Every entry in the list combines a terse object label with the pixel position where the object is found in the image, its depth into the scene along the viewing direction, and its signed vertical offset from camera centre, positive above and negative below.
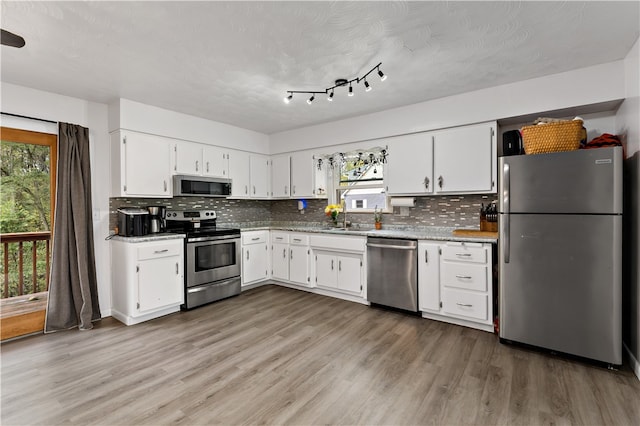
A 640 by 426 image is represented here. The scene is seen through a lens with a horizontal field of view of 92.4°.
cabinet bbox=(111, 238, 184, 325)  3.30 -0.76
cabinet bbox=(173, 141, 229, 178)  3.99 +0.71
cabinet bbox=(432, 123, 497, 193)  3.28 +0.55
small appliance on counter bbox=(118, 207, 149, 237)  3.43 -0.12
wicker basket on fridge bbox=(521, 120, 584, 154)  2.53 +0.60
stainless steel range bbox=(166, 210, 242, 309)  3.77 -0.61
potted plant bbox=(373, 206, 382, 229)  4.31 -0.12
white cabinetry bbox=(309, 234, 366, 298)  3.92 -0.71
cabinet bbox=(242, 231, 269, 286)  4.47 -0.69
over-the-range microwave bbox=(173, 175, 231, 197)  3.88 +0.33
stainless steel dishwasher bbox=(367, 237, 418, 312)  3.47 -0.75
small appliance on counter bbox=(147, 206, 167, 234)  3.67 -0.08
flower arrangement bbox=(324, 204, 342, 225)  4.58 +0.00
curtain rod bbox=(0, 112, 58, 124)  2.98 +0.97
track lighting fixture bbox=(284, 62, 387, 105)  2.70 +1.24
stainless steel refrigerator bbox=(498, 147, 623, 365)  2.32 -0.36
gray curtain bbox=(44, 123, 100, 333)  3.19 -0.30
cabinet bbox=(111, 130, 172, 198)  3.47 +0.55
